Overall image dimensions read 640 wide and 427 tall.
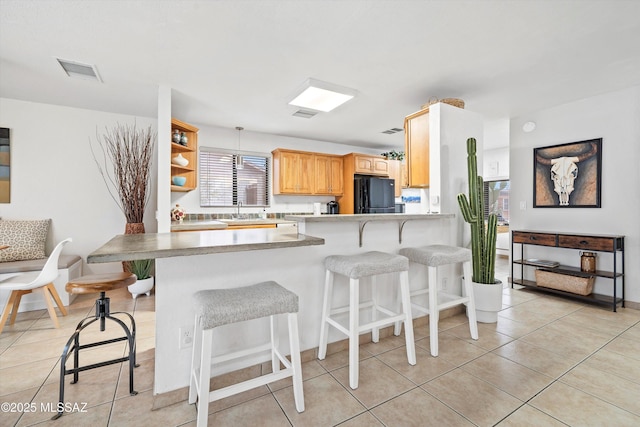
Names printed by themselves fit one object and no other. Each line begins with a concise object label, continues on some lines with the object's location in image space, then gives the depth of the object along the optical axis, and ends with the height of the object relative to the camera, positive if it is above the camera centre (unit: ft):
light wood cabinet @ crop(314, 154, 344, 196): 17.75 +2.19
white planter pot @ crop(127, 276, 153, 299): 11.27 -2.97
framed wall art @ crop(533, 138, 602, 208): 11.17 +1.31
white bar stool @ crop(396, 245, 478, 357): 6.94 -1.60
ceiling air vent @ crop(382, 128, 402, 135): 15.69 +4.32
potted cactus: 8.79 -1.09
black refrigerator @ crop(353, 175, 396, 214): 17.80 +0.89
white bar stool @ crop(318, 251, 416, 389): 5.73 -1.81
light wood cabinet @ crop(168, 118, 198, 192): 12.06 +2.43
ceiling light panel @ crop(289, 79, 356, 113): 9.22 +3.89
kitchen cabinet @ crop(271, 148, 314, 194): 16.56 +2.23
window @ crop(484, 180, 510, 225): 20.42 +0.68
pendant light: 14.73 +2.48
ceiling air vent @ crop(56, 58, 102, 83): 8.48 +4.38
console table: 9.99 -1.49
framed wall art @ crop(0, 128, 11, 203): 11.48 +1.84
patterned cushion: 10.60 -0.98
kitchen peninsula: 4.89 -1.13
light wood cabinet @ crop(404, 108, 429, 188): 9.99 +2.16
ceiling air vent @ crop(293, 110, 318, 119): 12.83 +4.38
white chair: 7.93 -1.96
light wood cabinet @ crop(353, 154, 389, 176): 18.01 +2.84
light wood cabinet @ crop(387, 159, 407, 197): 19.67 +2.56
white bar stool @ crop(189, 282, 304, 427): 4.31 -1.69
